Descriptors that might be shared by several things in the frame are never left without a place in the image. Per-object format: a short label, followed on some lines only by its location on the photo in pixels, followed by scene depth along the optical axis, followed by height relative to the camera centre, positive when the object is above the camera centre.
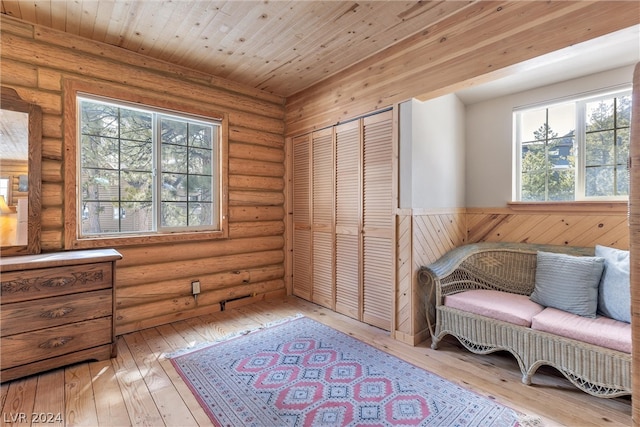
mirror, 2.36 +0.30
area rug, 1.78 -1.20
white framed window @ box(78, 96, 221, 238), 2.82 +0.43
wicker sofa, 1.85 -0.86
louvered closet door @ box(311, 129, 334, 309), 3.57 -0.07
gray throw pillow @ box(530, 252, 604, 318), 2.20 -0.54
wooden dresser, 2.07 -0.73
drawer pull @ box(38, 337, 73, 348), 2.18 -0.96
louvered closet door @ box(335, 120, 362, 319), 3.24 -0.07
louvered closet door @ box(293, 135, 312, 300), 3.87 -0.07
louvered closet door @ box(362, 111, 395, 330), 2.92 -0.08
